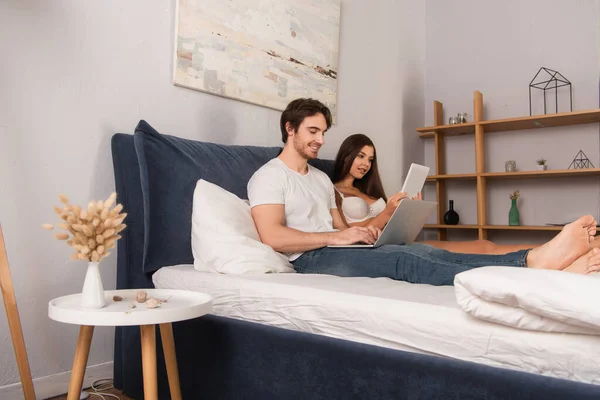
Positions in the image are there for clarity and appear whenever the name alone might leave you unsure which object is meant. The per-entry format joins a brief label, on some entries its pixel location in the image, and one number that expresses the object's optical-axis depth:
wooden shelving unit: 3.39
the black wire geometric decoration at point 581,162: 3.53
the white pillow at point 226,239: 1.77
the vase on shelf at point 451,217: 3.86
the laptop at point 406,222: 1.98
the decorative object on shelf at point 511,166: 3.64
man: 1.47
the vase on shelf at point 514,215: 3.62
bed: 1.05
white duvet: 0.96
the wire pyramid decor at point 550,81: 3.61
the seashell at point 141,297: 1.40
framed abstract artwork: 2.36
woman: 2.62
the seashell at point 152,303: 1.32
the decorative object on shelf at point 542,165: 3.52
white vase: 1.33
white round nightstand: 1.23
